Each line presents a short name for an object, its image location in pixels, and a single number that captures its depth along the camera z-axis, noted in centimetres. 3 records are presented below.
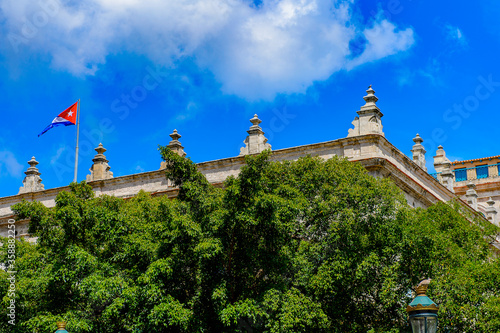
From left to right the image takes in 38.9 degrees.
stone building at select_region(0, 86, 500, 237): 2641
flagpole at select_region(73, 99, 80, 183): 3169
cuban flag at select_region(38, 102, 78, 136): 3300
